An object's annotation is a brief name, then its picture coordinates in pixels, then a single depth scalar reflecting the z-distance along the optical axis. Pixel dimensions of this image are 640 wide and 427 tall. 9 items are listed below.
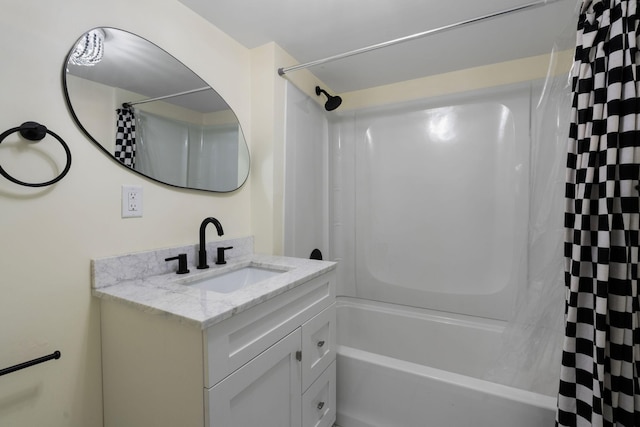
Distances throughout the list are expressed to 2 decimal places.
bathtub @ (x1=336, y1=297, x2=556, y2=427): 1.15
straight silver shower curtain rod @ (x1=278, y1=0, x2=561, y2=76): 1.08
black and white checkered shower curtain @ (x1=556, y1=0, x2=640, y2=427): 0.84
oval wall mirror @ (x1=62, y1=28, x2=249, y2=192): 1.02
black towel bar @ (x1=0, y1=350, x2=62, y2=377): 0.78
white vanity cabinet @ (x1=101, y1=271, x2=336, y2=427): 0.77
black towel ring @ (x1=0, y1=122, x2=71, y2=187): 0.80
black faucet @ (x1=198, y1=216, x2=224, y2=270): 1.31
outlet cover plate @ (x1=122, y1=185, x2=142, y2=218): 1.11
